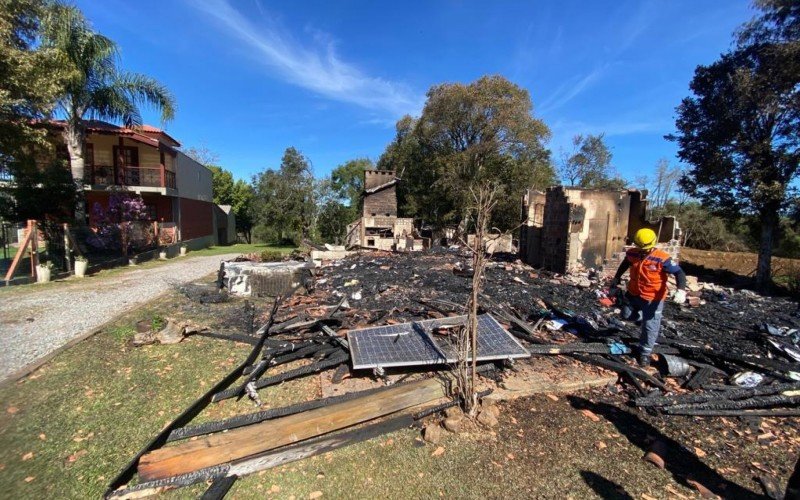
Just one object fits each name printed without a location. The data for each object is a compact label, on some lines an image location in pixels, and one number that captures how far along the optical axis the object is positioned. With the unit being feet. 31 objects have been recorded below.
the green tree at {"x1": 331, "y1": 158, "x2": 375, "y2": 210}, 131.85
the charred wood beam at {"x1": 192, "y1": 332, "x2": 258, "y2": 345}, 18.17
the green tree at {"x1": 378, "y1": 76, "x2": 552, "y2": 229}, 79.97
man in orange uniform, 14.96
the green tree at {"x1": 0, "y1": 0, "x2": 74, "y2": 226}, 30.42
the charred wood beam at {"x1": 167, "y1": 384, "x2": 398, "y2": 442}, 10.78
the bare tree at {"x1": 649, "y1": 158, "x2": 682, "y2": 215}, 121.29
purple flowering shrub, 46.78
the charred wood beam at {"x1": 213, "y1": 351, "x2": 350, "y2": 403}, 13.05
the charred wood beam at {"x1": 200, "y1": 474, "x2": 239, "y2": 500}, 8.54
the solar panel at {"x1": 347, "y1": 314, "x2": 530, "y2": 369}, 14.33
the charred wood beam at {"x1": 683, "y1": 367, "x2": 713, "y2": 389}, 14.02
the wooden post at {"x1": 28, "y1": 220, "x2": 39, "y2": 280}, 31.32
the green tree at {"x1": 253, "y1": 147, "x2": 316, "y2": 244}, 90.58
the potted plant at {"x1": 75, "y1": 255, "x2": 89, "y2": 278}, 35.51
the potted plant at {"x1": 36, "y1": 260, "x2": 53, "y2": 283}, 31.89
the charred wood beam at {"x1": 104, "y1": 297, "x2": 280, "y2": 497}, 9.00
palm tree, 38.14
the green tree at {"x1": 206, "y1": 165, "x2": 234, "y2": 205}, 122.01
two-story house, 58.90
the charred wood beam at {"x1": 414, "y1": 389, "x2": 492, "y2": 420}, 11.87
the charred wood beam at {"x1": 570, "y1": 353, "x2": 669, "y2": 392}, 14.16
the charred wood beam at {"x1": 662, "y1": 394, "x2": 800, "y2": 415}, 12.57
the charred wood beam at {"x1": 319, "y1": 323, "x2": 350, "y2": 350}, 16.55
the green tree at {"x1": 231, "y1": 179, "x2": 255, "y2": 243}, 126.81
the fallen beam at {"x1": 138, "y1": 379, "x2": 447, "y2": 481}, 9.29
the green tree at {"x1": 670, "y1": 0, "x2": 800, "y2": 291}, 45.78
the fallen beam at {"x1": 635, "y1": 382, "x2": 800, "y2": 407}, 12.82
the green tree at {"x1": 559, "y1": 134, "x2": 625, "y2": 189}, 112.47
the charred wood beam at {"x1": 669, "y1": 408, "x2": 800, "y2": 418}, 12.33
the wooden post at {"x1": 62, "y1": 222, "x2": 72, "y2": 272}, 34.90
